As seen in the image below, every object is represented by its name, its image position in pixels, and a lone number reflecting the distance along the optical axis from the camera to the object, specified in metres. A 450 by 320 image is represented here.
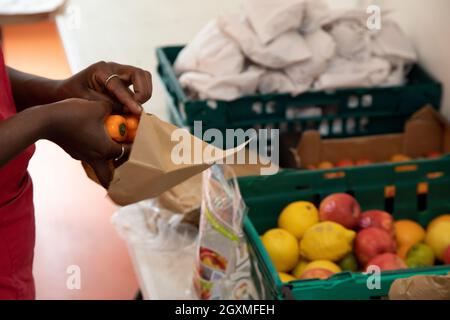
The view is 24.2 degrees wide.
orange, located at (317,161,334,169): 2.07
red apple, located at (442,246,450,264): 1.73
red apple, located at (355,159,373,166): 2.09
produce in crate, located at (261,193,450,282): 1.74
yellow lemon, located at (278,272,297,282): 1.73
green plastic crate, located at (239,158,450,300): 1.85
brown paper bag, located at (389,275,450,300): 1.32
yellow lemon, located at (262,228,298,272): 1.75
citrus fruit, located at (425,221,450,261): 1.79
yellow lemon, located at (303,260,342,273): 1.72
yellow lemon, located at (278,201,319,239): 1.81
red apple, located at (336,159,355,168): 2.08
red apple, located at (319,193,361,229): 1.80
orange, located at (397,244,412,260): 1.80
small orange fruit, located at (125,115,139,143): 1.35
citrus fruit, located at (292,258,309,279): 1.77
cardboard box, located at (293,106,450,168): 2.08
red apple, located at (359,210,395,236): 1.80
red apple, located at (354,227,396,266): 1.74
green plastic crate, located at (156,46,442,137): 2.08
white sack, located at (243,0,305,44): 2.12
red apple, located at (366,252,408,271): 1.70
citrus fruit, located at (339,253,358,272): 1.76
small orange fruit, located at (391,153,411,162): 2.09
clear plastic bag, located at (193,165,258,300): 1.68
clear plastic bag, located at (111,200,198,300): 1.83
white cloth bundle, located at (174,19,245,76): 2.13
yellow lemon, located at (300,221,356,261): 1.74
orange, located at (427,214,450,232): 1.85
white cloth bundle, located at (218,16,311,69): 2.11
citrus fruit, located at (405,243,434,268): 1.76
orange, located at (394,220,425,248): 1.83
